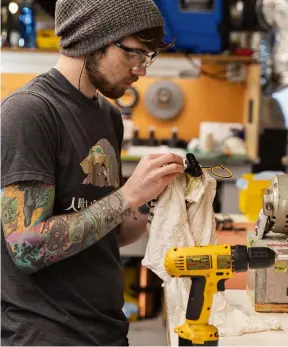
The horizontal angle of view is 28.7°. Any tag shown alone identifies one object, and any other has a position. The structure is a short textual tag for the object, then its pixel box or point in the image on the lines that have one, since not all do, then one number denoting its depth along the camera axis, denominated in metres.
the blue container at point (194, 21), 4.28
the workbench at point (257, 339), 1.51
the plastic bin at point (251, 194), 3.06
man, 1.46
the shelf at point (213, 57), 4.33
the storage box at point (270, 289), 1.76
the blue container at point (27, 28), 4.71
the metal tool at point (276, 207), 1.76
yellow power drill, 1.30
